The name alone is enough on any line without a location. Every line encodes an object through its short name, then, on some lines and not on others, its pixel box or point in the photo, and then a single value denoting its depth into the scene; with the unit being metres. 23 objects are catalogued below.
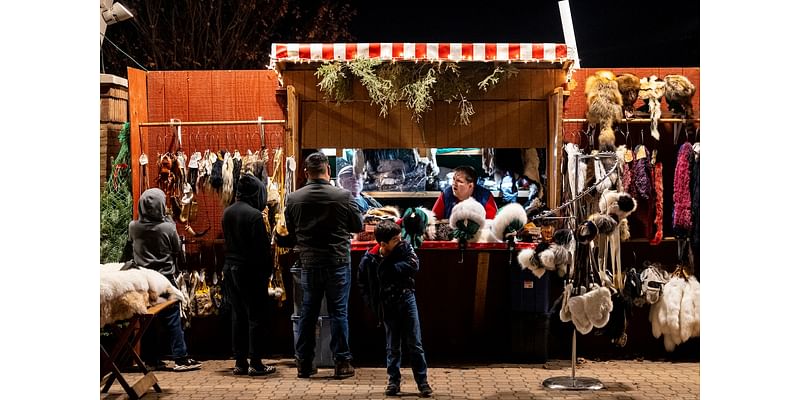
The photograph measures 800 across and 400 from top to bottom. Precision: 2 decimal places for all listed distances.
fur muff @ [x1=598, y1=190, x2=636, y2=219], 7.42
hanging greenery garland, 8.70
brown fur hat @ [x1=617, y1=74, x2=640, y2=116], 8.77
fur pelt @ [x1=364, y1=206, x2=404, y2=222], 8.92
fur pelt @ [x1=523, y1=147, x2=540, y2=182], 9.37
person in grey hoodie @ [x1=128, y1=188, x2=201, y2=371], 8.26
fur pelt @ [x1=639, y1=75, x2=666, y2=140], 8.80
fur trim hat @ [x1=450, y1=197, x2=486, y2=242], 8.48
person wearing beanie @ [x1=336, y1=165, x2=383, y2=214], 9.64
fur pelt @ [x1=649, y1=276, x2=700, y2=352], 8.52
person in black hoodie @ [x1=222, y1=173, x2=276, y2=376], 8.01
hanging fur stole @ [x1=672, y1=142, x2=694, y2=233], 8.63
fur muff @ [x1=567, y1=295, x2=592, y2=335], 7.36
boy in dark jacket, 7.02
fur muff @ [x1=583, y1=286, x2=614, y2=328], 7.35
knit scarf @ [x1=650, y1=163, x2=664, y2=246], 8.76
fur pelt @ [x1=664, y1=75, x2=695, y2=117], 8.77
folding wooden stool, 6.57
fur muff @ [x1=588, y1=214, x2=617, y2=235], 7.39
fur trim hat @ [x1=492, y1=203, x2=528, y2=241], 8.28
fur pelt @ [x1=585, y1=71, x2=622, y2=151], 8.70
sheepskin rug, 6.33
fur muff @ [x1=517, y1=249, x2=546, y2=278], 7.68
